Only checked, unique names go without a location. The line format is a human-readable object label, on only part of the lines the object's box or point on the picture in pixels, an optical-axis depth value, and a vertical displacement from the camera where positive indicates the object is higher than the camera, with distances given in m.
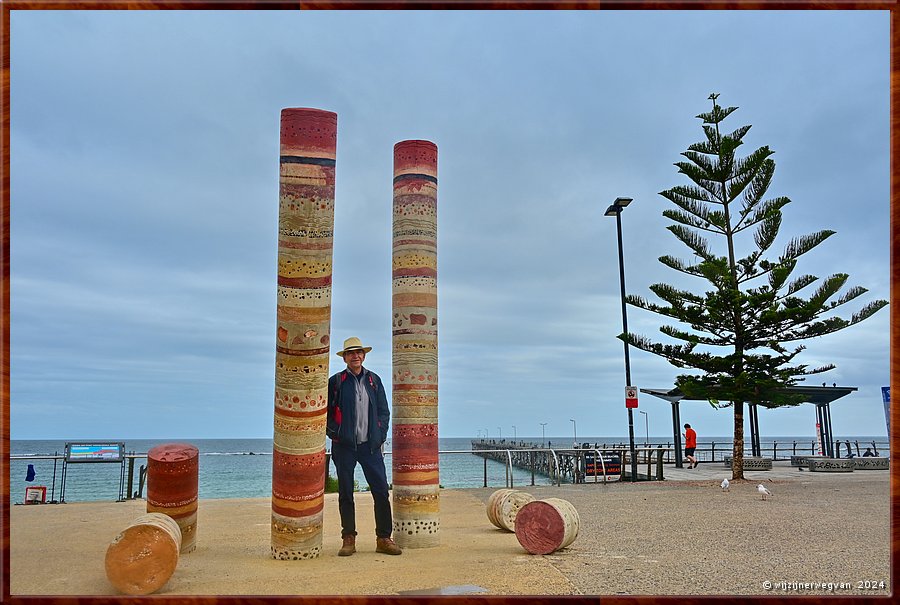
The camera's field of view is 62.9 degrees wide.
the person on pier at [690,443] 19.14 -0.51
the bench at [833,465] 17.11 -0.99
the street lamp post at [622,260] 15.49 +3.64
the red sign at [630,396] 15.21 +0.57
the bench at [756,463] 17.84 -0.98
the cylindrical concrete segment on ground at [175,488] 6.44 -0.53
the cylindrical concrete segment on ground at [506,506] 7.80 -0.87
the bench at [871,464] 17.61 -1.00
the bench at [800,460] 18.64 -0.97
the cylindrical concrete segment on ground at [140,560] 4.86 -0.87
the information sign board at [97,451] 11.88 -0.38
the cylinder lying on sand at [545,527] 6.17 -0.85
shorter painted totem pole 6.82 +0.73
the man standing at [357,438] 6.34 -0.10
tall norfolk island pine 14.60 +2.41
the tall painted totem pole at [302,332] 6.04 +0.77
